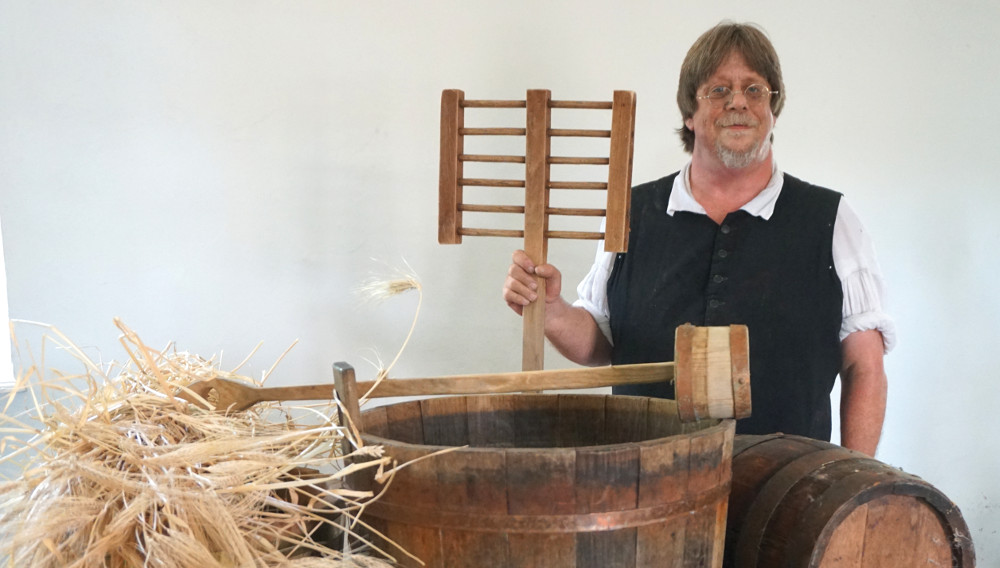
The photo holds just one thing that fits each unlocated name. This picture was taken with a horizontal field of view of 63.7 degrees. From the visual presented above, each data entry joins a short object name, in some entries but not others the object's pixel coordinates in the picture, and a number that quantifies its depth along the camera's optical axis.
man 1.92
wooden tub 0.94
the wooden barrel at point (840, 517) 1.15
